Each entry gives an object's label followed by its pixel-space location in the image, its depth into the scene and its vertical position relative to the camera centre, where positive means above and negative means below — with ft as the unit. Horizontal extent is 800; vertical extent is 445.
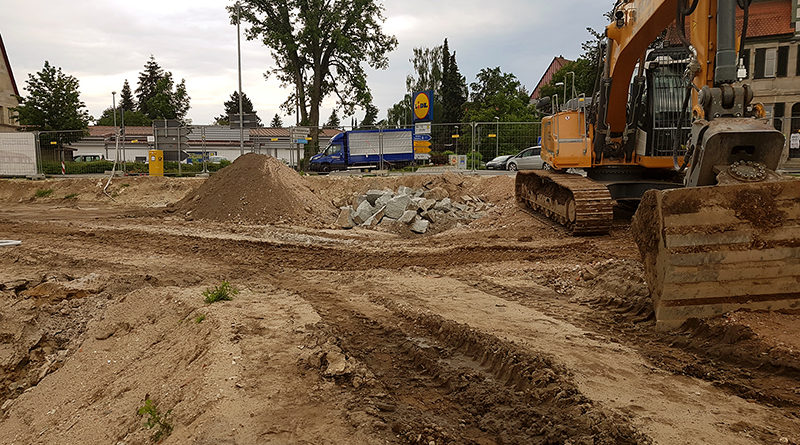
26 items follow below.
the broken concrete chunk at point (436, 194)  55.11 -2.35
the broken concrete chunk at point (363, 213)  49.16 -3.68
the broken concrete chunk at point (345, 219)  48.19 -4.15
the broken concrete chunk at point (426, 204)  49.47 -2.99
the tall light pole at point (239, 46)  81.55 +20.02
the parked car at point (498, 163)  78.23 +0.79
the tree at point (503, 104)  183.11 +21.65
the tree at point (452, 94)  238.07 +30.58
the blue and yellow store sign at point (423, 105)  74.90 +8.24
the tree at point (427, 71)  260.62 +44.12
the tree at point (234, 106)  331.77 +37.85
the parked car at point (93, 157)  143.39 +3.41
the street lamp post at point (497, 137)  76.72 +4.19
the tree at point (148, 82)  321.73 +48.68
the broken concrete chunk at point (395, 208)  48.14 -3.19
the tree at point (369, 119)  314.98 +27.69
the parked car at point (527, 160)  84.14 +1.26
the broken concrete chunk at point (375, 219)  47.65 -4.06
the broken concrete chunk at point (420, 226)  45.21 -4.43
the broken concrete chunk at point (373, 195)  52.20 -2.31
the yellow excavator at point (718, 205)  15.66 -1.01
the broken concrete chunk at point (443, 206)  50.62 -3.20
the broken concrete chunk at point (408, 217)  46.75 -3.83
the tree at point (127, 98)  361.45 +45.05
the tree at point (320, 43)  120.26 +26.54
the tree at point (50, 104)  123.65 +14.24
